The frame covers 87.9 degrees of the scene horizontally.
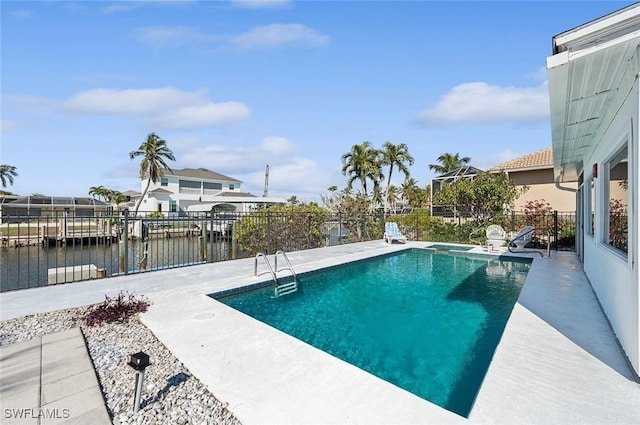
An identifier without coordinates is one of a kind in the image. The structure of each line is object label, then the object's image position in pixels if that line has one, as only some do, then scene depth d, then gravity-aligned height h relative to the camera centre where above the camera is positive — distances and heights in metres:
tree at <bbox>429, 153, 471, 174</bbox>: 37.02 +5.40
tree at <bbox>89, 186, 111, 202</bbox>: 47.16 +3.00
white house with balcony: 35.78 +2.58
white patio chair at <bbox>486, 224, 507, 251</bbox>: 12.64 -1.08
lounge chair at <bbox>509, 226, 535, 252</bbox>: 11.91 -1.10
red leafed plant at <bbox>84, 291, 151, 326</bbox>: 4.62 -1.44
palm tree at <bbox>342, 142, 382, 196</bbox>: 26.92 +3.76
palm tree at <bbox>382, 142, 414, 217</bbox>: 27.88 +4.53
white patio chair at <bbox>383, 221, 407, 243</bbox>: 14.29 -1.05
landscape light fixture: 2.55 -1.21
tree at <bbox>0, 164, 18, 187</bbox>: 51.00 +6.21
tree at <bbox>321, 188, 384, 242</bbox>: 15.68 -0.25
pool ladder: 7.10 -1.68
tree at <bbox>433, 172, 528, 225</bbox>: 14.66 +0.62
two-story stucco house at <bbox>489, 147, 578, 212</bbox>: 16.33 +1.46
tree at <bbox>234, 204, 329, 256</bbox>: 12.68 -0.79
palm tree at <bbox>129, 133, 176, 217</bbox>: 32.31 +5.56
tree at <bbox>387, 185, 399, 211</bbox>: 33.03 +1.38
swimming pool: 3.86 -1.86
